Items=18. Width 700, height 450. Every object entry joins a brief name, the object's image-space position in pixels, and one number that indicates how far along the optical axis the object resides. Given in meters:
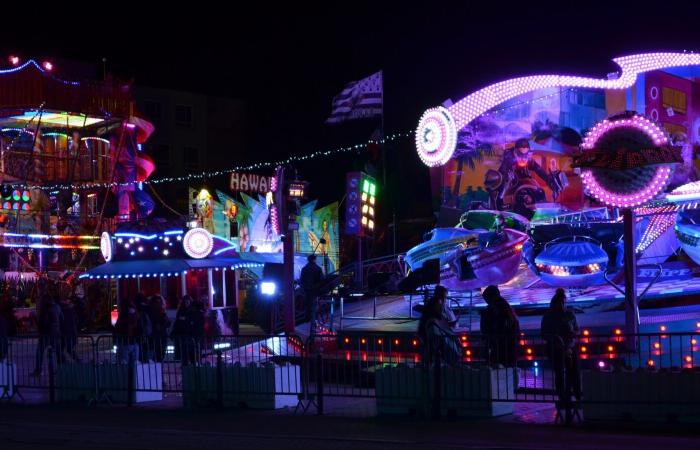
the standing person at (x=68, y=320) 20.44
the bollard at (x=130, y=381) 14.90
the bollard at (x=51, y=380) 15.45
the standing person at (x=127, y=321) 18.03
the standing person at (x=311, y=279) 20.80
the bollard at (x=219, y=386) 14.12
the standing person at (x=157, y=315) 20.21
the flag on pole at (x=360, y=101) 33.22
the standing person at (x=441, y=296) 13.92
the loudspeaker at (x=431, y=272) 18.62
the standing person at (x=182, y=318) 19.52
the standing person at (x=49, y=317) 19.64
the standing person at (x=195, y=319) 19.27
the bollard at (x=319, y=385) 13.25
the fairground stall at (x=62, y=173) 34.19
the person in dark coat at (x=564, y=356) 11.93
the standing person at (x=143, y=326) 15.69
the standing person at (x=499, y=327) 13.06
